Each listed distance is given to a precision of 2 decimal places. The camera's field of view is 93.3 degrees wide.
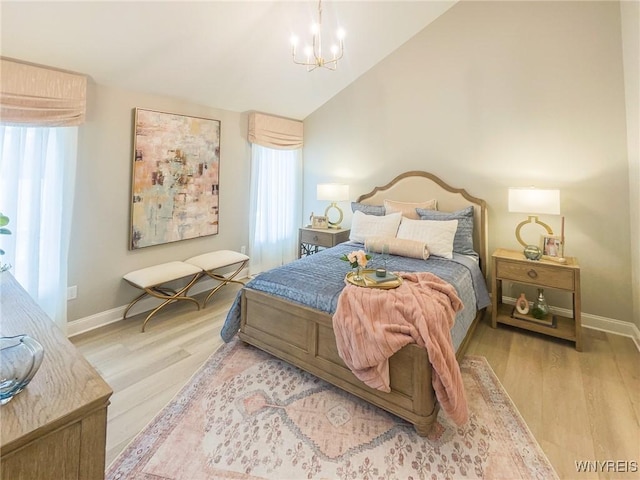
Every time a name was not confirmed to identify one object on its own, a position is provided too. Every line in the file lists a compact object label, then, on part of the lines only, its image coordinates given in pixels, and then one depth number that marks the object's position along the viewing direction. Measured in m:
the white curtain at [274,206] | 4.12
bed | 1.59
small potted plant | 1.19
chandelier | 2.45
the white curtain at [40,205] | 2.19
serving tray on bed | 1.92
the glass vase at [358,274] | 2.03
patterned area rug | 1.41
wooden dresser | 0.61
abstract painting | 2.93
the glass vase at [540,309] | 2.71
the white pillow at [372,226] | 3.12
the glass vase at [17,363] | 0.71
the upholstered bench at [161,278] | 2.68
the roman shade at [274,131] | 3.87
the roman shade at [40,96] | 2.08
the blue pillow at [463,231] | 2.97
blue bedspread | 2.01
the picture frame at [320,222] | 4.18
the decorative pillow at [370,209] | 3.52
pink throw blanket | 1.53
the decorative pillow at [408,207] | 3.28
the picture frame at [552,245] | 2.62
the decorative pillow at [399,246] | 2.70
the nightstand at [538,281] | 2.41
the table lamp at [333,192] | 3.93
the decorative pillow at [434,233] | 2.76
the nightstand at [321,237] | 3.90
